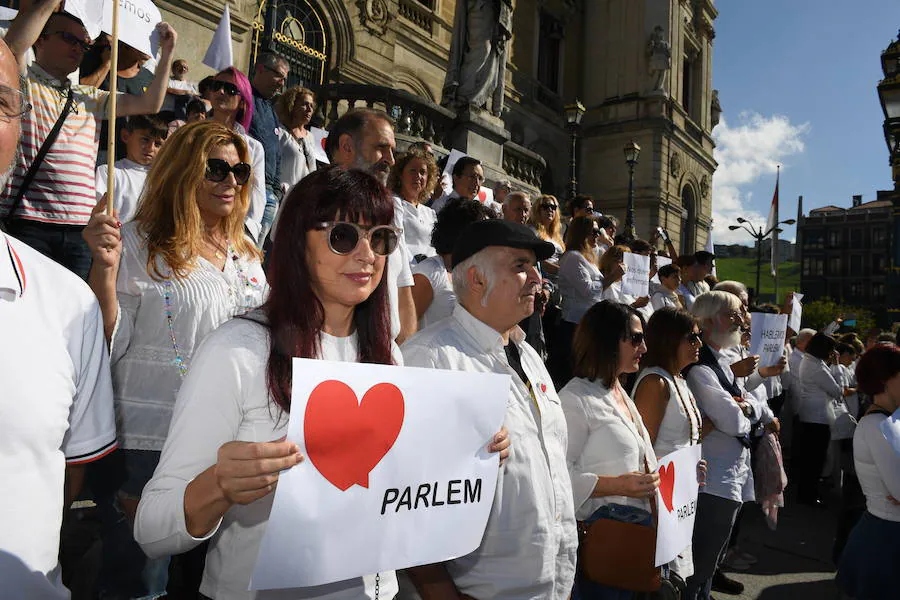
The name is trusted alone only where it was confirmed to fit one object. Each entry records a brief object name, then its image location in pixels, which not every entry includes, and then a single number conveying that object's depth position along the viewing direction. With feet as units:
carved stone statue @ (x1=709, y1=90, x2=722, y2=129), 117.97
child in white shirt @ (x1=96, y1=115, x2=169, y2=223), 13.67
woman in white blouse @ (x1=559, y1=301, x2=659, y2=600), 9.95
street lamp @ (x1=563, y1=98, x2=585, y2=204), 56.39
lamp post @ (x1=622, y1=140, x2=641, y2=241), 60.03
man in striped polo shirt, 10.79
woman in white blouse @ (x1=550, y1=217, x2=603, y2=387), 21.56
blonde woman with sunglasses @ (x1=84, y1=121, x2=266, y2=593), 7.93
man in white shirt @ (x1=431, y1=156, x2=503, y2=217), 21.82
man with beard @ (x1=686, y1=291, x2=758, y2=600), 13.73
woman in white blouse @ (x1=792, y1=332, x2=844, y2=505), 28.43
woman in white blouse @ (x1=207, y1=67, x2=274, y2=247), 14.87
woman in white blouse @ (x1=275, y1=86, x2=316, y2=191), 19.26
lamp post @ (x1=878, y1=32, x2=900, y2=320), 33.78
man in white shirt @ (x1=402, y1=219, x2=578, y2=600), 7.30
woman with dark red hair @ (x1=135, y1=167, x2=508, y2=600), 4.92
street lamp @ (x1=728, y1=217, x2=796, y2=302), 94.00
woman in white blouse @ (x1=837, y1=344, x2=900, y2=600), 12.78
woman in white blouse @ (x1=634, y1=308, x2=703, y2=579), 12.55
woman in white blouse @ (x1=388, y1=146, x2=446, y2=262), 16.44
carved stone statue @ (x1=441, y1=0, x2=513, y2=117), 42.83
